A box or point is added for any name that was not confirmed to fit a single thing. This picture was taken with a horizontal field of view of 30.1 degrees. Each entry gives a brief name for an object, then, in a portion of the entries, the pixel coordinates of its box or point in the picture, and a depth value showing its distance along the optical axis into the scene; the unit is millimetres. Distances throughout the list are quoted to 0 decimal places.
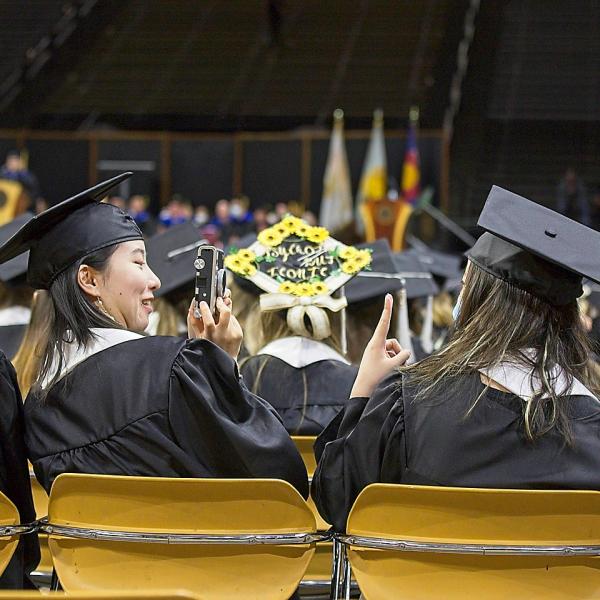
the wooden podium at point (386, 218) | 14695
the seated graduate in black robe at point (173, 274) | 4867
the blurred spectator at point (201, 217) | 16219
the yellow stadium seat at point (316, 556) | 3314
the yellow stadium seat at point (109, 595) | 1494
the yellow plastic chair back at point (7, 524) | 2467
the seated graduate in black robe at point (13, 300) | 4879
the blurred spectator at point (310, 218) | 15915
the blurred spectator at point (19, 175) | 15477
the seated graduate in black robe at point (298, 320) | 3990
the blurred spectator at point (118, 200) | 16688
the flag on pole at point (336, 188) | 17484
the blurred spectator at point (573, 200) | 16438
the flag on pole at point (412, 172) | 17422
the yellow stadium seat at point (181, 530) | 2359
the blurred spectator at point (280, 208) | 16638
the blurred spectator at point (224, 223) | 16203
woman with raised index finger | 2471
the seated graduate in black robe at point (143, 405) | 2672
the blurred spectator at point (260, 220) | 16312
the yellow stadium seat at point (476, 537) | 2225
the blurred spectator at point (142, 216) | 16234
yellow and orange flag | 17438
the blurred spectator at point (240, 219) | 16281
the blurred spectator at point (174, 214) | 15766
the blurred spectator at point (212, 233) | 14265
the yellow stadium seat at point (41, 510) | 3361
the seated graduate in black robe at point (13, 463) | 2799
